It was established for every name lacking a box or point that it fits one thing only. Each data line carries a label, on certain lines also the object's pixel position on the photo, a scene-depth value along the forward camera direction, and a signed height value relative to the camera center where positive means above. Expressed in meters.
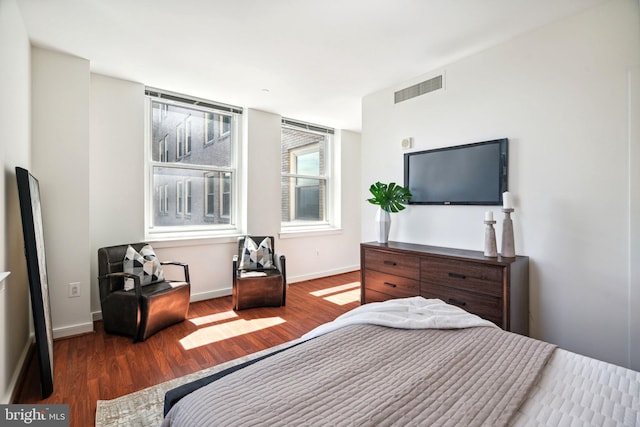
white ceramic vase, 3.24 -0.13
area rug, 1.68 -1.21
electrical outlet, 2.79 -0.75
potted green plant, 3.22 +0.12
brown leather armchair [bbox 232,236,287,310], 3.44 -0.86
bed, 0.90 -0.62
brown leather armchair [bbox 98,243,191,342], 2.65 -0.84
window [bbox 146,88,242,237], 3.70 +0.61
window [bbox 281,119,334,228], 4.89 +0.65
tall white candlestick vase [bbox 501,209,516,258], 2.38 -0.19
